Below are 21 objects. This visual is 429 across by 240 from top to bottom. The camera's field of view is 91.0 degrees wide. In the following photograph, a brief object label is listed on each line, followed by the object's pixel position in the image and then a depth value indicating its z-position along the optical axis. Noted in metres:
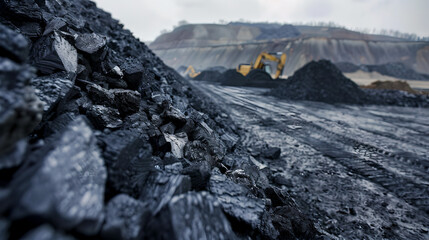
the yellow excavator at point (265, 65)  16.23
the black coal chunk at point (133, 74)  3.31
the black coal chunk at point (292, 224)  2.18
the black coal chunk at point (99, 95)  2.50
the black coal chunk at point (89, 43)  2.84
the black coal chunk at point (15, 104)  0.99
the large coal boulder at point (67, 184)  0.91
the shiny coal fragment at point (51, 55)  2.18
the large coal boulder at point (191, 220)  1.21
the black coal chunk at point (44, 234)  0.85
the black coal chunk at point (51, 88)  1.82
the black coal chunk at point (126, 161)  1.36
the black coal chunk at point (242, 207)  1.80
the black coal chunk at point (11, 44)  1.14
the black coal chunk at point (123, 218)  1.05
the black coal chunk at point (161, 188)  1.47
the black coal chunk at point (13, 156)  0.97
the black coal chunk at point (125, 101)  2.69
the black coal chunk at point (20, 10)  2.45
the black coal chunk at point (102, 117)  2.15
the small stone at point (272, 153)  4.78
